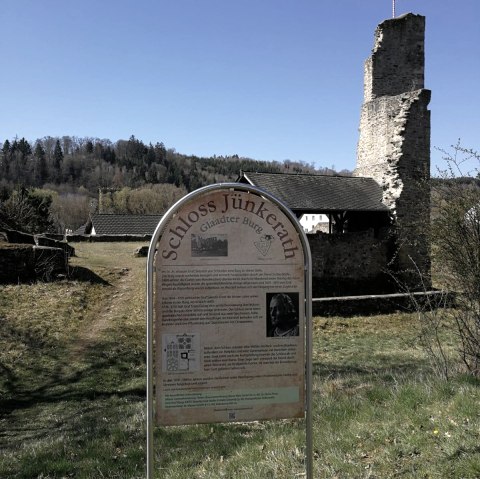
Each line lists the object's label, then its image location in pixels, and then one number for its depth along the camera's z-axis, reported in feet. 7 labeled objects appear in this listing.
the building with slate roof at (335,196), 55.77
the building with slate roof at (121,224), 136.46
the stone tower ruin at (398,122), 60.95
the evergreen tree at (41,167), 372.66
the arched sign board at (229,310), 10.08
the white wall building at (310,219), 232.86
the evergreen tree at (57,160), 389.39
